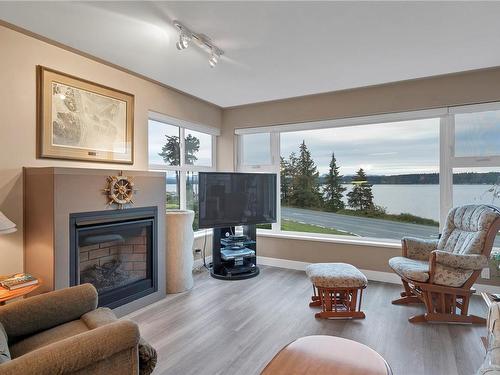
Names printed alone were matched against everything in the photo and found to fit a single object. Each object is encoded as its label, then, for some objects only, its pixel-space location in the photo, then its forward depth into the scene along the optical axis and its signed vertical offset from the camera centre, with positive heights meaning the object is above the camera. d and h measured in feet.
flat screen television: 11.71 -0.55
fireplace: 7.88 -2.08
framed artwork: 7.89 +2.06
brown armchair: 3.64 -2.30
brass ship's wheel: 8.34 -0.11
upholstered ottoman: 8.37 -3.02
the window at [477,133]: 10.35 +1.91
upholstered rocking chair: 8.12 -2.55
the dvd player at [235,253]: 12.29 -2.95
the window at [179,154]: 11.86 +1.44
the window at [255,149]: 14.76 +1.93
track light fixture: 7.23 +3.93
